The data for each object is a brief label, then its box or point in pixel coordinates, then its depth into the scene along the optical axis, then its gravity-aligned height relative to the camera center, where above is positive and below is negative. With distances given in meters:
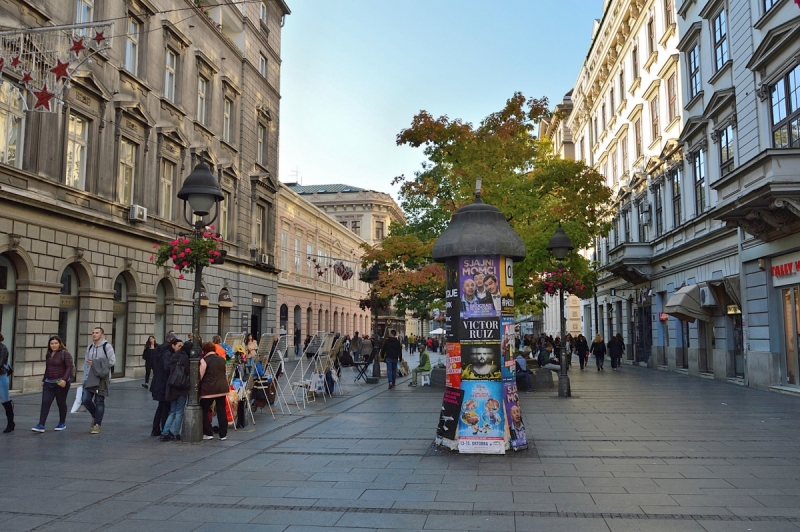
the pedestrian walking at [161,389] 10.90 -0.96
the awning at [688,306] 23.56 +0.78
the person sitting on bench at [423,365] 21.64 -1.18
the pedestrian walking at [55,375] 11.06 -0.74
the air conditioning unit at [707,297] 22.68 +1.06
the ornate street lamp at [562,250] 16.86 +2.00
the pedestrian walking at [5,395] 10.99 -1.06
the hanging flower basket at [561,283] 18.48 +1.30
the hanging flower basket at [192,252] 11.23 +1.34
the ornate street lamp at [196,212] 10.55 +1.98
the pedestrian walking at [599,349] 30.28 -0.98
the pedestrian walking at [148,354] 19.41 -0.71
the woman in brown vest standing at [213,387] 10.70 -0.92
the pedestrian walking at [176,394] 10.73 -1.03
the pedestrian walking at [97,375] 11.09 -0.74
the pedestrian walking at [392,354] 20.72 -0.77
